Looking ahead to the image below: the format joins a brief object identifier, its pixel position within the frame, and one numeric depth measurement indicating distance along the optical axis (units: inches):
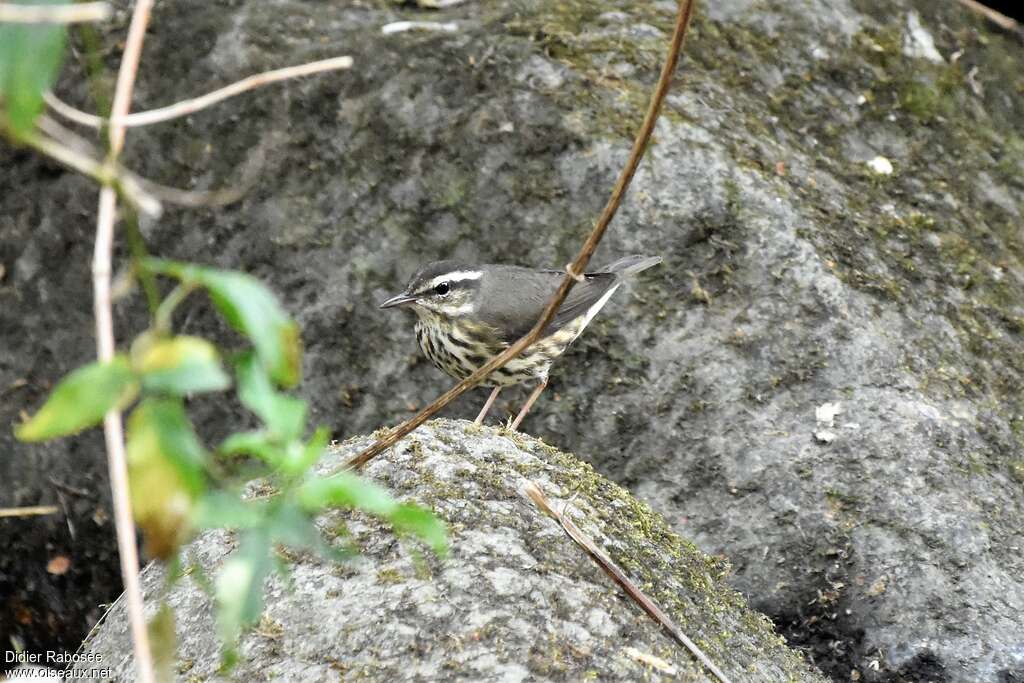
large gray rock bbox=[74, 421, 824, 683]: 262.5
